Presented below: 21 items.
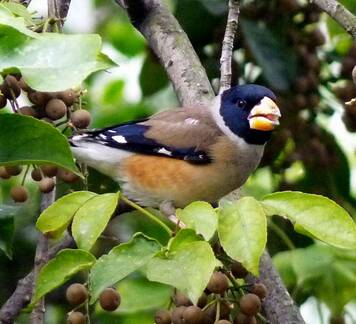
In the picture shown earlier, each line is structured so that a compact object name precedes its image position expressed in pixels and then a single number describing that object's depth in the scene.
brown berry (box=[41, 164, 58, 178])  4.71
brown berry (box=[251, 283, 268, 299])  4.31
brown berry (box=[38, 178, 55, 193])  4.65
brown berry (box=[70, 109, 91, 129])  4.66
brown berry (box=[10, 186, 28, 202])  5.10
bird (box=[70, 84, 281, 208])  5.82
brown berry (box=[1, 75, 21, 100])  4.45
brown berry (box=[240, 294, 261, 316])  4.16
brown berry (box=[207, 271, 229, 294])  4.07
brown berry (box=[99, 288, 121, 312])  4.39
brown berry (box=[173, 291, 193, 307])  4.21
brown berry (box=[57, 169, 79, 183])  4.91
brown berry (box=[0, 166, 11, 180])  4.93
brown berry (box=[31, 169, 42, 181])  4.73
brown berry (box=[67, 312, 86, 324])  4.29
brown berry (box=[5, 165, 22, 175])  4.87
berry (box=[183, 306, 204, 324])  4.04
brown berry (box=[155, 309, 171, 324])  4.29
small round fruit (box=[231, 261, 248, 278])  4.30
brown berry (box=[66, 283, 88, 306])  4.29
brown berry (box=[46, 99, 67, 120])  4.53
